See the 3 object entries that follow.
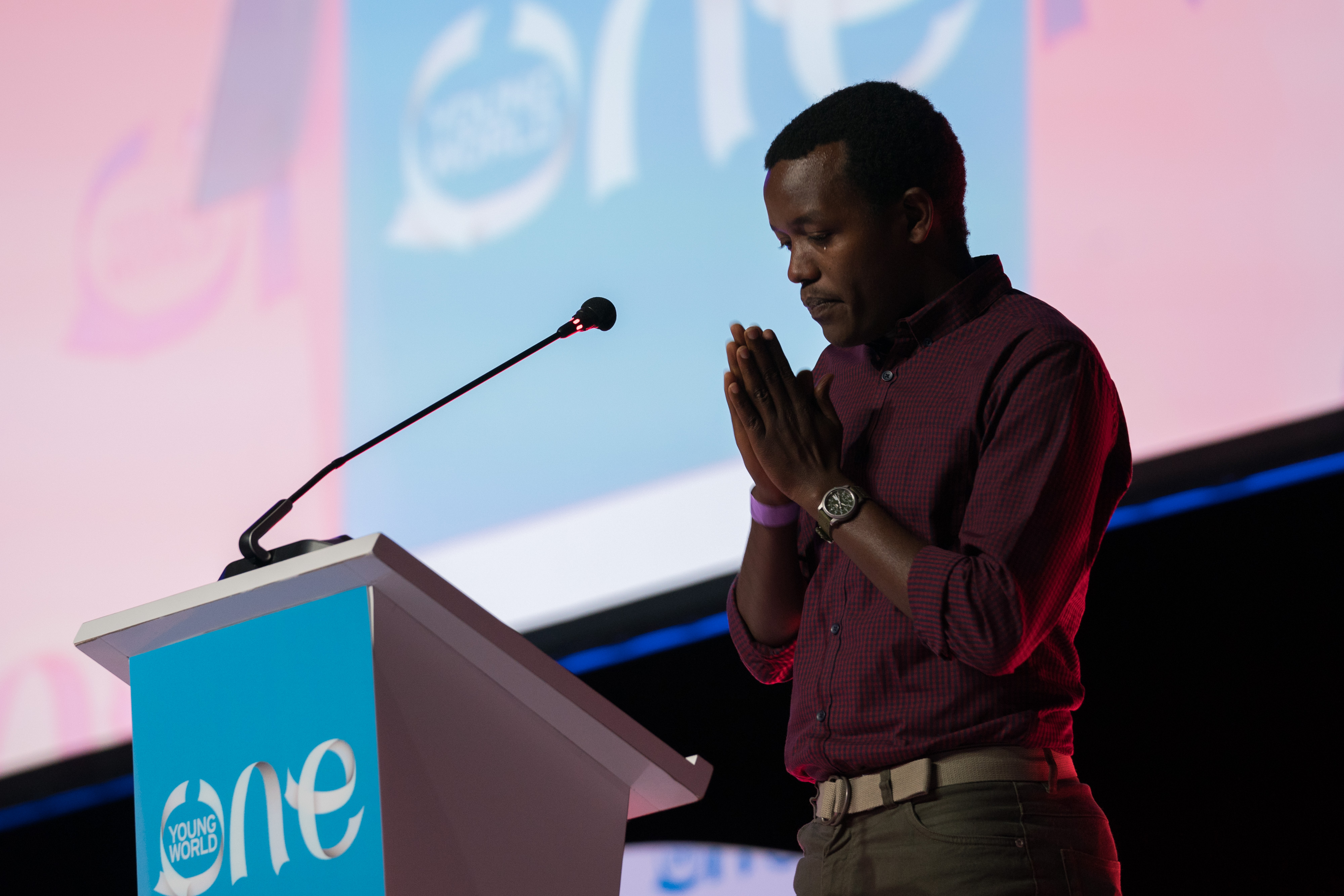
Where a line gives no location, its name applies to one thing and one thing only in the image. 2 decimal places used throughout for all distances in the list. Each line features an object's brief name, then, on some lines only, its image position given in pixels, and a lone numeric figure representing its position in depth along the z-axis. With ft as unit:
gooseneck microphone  20.48
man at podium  19.97
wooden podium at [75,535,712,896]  19.67
